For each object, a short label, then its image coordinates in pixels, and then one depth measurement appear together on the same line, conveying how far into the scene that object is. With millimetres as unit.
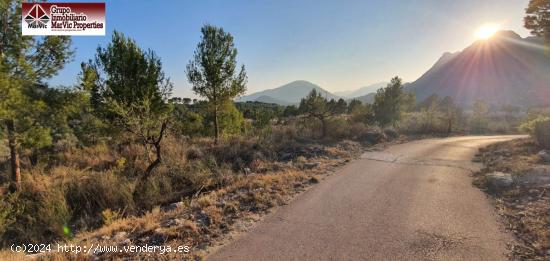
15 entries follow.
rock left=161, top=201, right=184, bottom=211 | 5795
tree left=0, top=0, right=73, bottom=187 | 7293
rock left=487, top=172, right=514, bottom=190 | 6352
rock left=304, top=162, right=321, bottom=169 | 8883
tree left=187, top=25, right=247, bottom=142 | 16078
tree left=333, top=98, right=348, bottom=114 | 17916
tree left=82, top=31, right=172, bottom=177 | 14273
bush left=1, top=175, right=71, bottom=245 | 5672
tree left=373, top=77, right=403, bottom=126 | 23891
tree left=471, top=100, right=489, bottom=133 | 25422
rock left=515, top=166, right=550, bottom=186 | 6237
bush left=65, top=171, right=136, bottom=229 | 6614
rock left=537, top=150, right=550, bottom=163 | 8336
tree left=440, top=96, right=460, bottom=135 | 22188
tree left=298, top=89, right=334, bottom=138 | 16094
